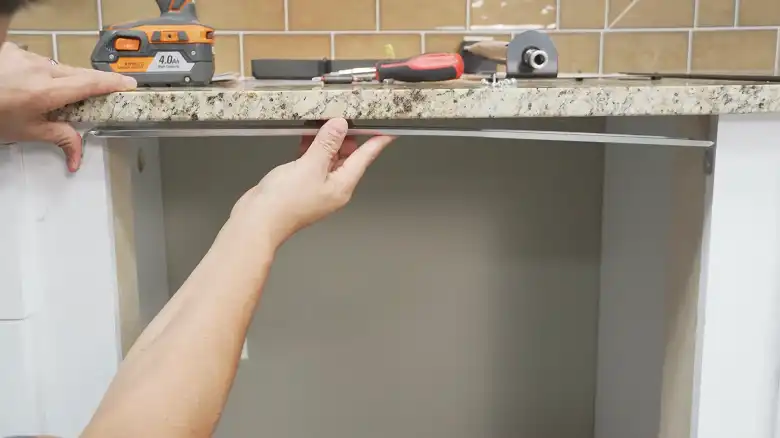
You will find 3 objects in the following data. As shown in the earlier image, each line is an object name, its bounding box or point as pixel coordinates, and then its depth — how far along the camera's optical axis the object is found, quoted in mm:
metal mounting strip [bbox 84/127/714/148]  574
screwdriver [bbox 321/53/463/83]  643
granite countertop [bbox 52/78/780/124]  563
